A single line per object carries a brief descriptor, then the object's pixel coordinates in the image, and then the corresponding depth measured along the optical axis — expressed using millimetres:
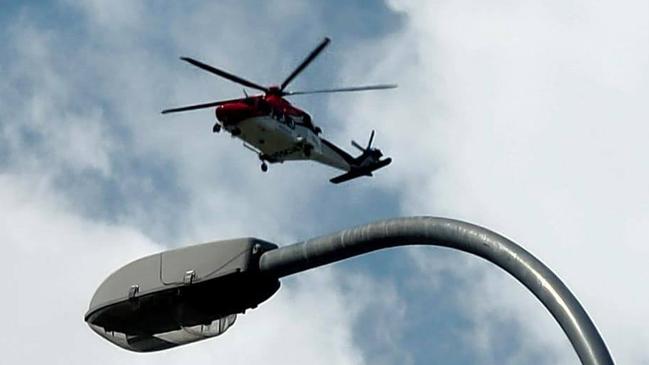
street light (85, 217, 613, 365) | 14961
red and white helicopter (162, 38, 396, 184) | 96312
